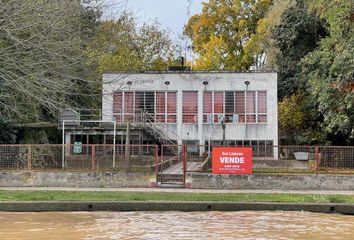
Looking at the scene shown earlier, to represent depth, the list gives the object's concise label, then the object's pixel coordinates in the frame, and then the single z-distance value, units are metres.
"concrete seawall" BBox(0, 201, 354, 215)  17.20
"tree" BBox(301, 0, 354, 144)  31.73
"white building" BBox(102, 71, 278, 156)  39.34
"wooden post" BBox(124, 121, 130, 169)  25.03
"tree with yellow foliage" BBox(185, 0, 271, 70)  60.44
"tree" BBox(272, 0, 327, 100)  44.03
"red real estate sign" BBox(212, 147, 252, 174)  24.25
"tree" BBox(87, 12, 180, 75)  45.78
